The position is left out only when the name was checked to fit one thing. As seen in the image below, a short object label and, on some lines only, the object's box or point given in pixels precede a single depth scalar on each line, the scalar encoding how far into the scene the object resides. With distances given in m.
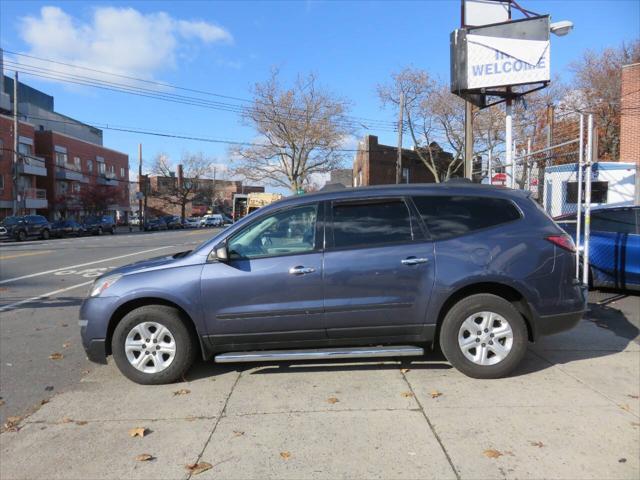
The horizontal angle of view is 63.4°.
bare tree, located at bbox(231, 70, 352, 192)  43.03
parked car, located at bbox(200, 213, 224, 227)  75.00
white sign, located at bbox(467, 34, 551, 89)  12.07
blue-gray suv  4.61
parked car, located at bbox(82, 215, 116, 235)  44.12
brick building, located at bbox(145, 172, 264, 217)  82.31
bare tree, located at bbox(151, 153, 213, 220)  80.25
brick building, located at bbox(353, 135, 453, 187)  44.88
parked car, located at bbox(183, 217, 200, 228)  72.88
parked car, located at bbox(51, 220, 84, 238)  38.94
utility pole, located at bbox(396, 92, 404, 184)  31.37
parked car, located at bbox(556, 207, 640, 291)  8.02
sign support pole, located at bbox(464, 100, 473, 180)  14.53
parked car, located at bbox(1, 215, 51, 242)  33.19
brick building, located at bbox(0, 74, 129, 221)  44.72
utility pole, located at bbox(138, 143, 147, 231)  65.68
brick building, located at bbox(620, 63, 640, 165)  21.98
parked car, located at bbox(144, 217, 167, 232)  58.80
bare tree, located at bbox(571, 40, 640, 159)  35.25
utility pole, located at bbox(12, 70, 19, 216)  37.41
